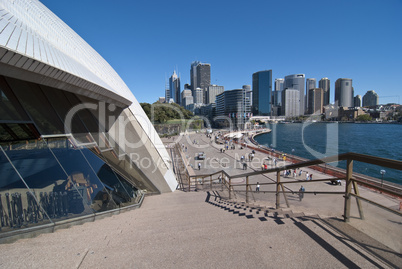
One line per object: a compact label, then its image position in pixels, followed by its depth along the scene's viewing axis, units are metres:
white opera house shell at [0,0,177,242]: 3.16
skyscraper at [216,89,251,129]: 109.12
